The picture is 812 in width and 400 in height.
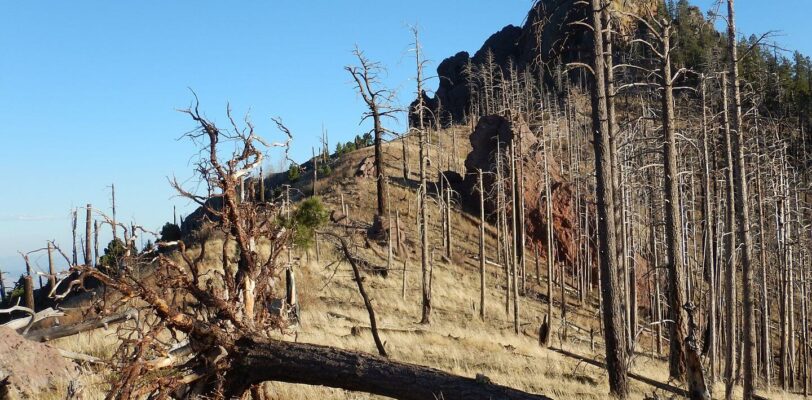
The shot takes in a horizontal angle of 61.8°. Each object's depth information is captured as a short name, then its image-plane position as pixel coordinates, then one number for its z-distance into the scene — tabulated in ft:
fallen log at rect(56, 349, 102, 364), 30.50
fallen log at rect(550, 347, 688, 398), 45.60
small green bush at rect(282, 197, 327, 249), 100.83
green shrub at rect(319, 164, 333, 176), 200.44
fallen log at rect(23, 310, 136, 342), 32.63
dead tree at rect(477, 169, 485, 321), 97.65
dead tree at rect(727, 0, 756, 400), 52.54
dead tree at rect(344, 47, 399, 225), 81.97
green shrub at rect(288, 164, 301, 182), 160.25
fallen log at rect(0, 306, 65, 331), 32.85
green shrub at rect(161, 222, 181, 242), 128.16
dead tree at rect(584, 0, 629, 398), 37.58
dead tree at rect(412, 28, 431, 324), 78.79
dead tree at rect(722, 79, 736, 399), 61.72
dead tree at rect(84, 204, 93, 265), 132.67
